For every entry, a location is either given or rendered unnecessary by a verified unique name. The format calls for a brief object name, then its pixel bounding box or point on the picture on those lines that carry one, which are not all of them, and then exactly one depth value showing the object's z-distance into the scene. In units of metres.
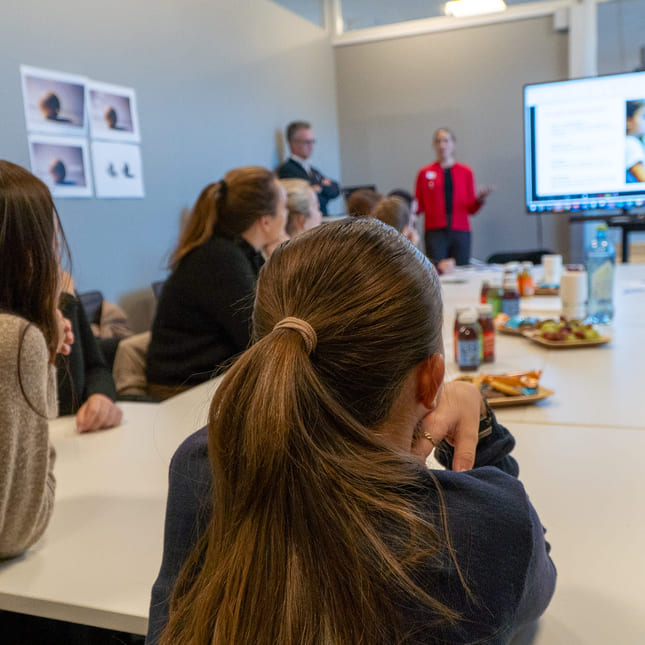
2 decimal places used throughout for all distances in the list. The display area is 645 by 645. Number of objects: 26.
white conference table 0.81
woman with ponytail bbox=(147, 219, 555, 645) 0.62
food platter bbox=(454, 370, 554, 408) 1.47
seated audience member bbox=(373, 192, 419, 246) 3.40
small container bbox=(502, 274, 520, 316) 2.40
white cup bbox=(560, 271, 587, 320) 2.17
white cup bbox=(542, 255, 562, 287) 3.19
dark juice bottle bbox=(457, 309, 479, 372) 1.74
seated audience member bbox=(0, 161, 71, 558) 0.91
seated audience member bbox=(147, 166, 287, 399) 2.11
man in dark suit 5.79
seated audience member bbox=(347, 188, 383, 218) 3.74
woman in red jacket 6.21
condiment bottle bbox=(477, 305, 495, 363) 1.81
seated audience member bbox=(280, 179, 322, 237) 3.04
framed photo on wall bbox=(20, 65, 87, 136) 3.41
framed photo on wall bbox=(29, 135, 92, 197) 3.45
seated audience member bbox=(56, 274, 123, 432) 1.53
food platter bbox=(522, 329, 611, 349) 1.96
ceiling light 3.40
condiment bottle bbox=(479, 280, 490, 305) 2.52
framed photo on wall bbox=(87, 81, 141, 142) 3.82
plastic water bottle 2.25
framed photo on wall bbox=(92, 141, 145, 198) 3.86
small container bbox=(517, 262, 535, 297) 2.95
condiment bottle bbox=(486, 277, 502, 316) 2.43
